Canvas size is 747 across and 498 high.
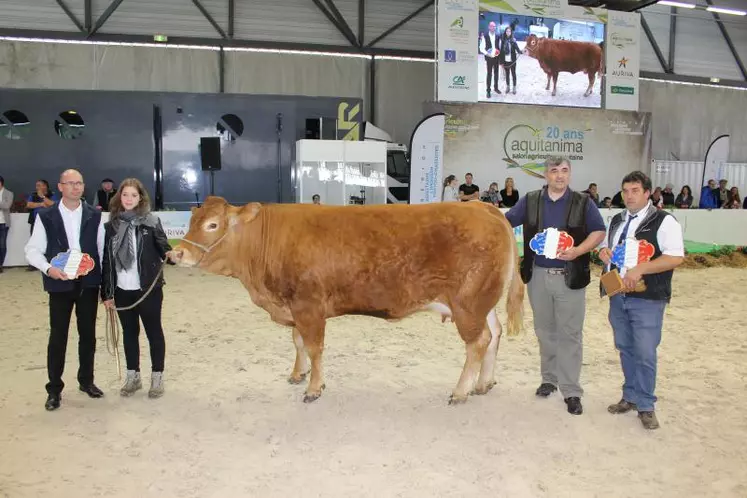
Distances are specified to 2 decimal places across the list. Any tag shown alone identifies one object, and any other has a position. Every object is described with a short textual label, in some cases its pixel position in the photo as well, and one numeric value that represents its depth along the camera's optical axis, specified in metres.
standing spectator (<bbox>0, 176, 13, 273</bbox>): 9.74
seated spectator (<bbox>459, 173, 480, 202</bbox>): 12.36
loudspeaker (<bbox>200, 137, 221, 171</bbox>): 10.72
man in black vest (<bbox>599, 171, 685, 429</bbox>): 3.53
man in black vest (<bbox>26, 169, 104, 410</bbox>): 3.86
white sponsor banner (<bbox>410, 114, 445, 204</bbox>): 13.24
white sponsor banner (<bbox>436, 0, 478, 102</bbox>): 13.67
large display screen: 14.54
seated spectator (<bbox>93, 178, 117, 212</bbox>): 10.48
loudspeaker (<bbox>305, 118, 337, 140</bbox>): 11.54
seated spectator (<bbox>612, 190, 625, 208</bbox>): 14.58
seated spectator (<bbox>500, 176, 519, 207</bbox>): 13.48
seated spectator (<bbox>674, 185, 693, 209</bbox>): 16.45
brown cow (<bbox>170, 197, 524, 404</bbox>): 4.04
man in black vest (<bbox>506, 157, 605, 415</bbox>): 3.90
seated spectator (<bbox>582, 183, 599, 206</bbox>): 14.06
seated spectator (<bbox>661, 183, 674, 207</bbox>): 16.04
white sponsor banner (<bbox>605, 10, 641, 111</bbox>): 15.82
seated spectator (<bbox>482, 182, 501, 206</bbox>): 13.61
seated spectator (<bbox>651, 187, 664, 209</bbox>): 13.23
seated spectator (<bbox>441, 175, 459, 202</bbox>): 12.66
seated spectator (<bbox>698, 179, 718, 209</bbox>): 15.54
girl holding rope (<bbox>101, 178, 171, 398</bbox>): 4.02
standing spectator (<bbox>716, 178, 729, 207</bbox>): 15.68
